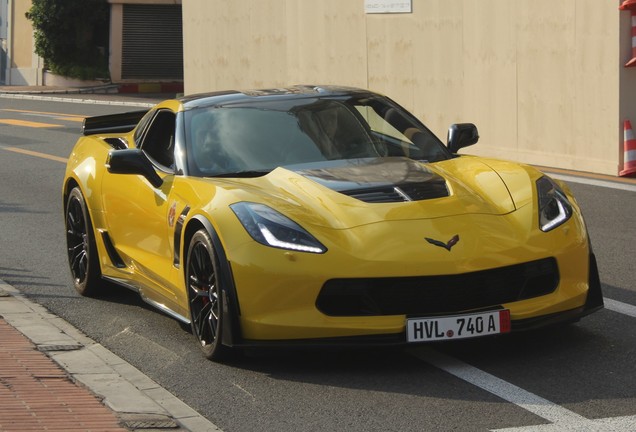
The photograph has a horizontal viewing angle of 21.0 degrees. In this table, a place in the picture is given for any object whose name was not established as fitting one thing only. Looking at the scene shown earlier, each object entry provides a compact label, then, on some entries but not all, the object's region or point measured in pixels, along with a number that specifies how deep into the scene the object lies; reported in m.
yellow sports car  8.18
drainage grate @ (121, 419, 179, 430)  7.10
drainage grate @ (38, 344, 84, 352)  9.31
